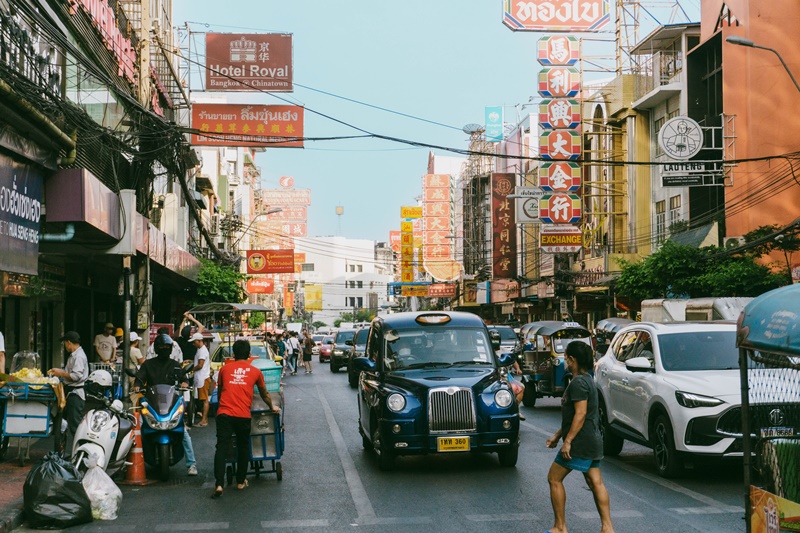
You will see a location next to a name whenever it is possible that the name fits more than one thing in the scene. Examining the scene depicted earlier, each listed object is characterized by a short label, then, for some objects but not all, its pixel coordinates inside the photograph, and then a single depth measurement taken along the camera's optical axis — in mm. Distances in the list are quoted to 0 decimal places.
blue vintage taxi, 12125
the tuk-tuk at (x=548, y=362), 21422
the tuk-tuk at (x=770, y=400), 5234
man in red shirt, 11020
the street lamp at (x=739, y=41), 22462
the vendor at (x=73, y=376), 13445
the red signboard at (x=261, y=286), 70956
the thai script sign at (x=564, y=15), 42312
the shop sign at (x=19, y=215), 13211
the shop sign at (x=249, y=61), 27734
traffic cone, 11953
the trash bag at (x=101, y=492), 9789
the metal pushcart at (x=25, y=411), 12828
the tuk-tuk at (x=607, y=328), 30547
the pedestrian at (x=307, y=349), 42850
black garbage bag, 9391
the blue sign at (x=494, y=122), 91250
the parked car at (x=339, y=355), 42938
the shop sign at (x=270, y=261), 55000
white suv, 10945
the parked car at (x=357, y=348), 30797
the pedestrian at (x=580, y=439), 8109
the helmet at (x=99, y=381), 12883
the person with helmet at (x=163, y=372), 12312
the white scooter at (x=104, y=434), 10625
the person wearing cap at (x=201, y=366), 19375
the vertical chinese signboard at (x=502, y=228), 68375
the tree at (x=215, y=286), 42156
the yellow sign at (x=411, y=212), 95812
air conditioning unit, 32750
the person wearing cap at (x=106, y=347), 20484
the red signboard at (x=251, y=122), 26688
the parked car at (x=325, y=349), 60894
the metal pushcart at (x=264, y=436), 11812
